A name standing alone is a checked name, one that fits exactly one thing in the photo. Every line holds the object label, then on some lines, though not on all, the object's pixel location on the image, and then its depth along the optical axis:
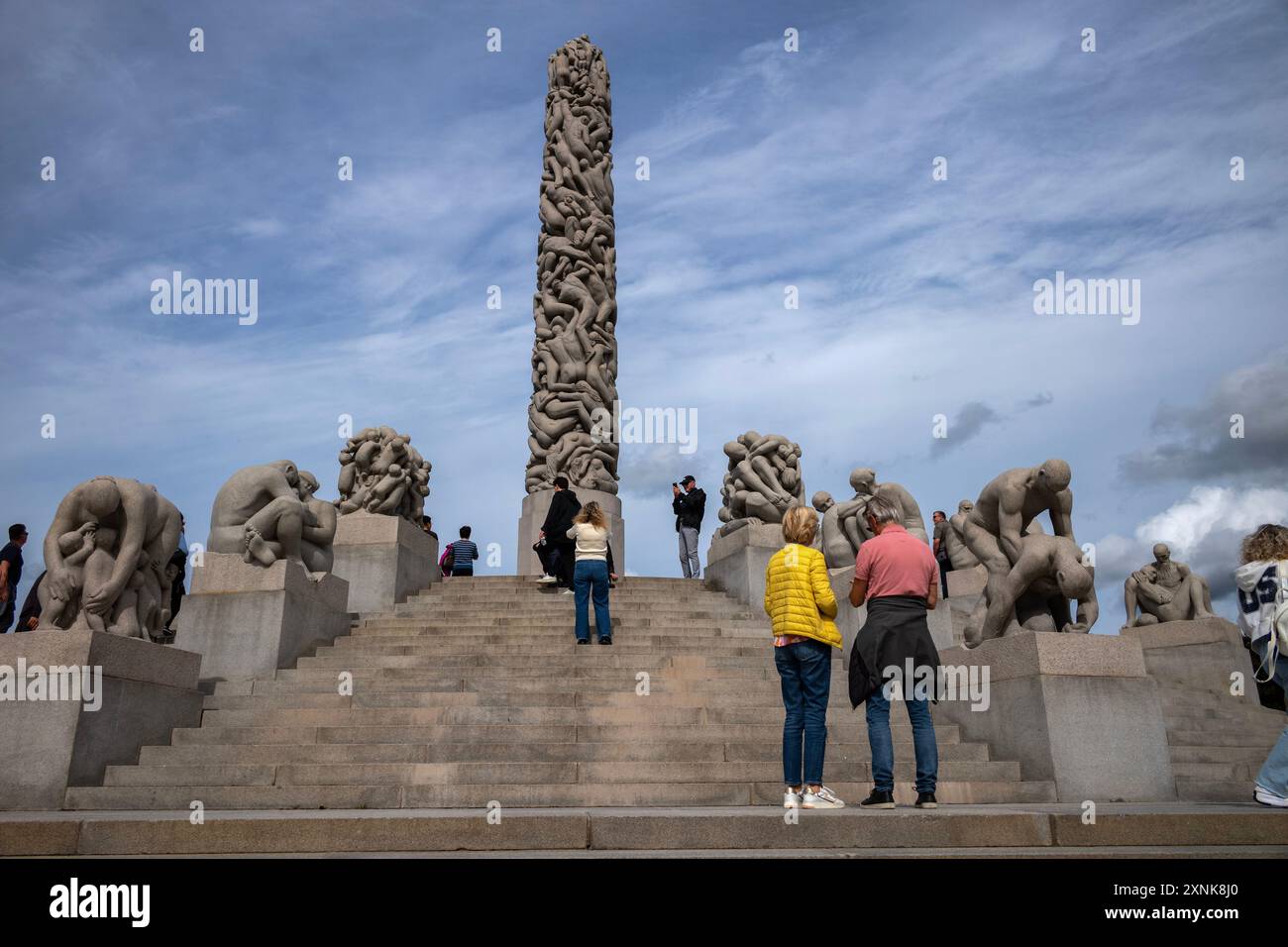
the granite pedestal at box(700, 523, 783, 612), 13.45
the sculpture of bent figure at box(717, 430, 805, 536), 14.30
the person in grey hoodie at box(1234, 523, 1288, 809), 5.70
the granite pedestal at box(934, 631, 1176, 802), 7.45
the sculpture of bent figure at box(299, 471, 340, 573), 11.70
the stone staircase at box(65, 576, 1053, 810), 6.87
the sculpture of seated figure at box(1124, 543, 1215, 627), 14.38
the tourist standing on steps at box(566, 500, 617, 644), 10.27
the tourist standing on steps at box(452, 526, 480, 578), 16.31
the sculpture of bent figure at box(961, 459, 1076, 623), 8.45
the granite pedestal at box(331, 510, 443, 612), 13.62
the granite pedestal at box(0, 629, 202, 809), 7.20
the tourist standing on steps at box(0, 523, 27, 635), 10.51
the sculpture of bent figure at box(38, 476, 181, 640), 8.12
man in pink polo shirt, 5.45
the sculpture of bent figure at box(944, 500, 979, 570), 14.90
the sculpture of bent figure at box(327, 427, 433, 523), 14.56
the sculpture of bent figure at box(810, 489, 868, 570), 12.47
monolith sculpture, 19.92
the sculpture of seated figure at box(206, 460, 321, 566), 10.64
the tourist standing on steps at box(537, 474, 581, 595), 12.47
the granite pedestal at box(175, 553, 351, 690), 9.97
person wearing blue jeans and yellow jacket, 5.59
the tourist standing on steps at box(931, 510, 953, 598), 15.26
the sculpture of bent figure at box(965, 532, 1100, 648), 8.20
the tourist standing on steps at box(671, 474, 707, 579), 16.22
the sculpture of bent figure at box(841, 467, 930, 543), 11.66
